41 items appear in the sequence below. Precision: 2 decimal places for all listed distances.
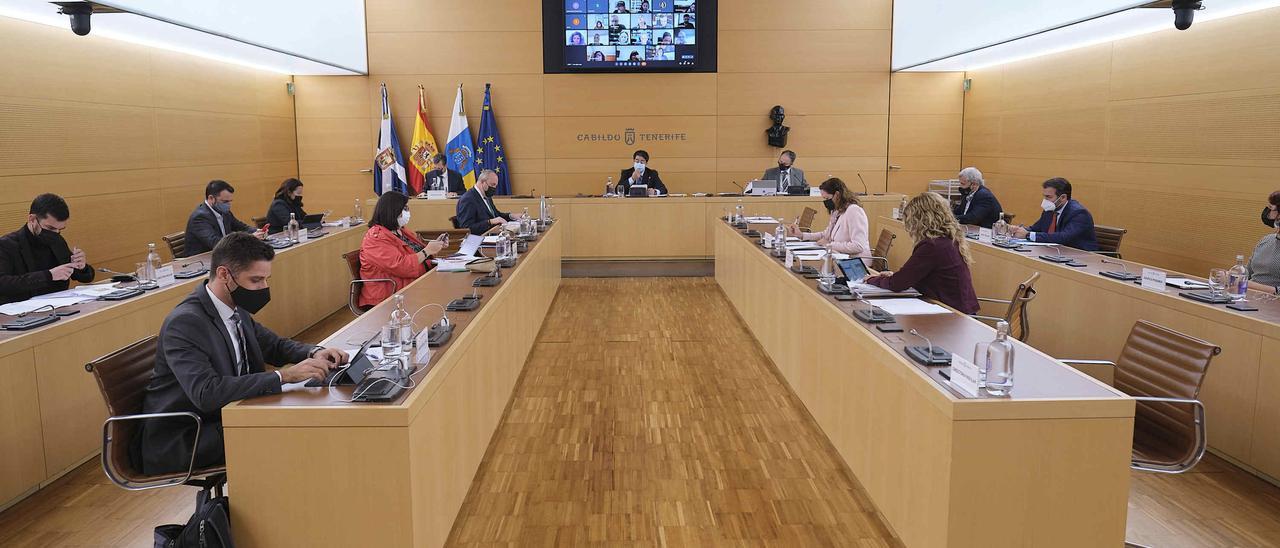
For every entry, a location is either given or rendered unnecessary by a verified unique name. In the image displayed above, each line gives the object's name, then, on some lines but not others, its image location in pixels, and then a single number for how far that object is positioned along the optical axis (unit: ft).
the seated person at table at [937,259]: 15.08
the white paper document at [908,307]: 13.73
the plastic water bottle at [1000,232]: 23.65
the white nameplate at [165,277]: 16.99
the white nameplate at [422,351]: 10.52
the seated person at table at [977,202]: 27.81
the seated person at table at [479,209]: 26.91
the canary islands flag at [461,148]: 37.88
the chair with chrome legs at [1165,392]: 10.29
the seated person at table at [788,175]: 35.12
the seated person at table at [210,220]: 22.04
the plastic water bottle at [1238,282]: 14.30
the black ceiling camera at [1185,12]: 20.40
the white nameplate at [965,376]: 9.05
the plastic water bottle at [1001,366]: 9.17
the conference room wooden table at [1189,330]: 12.92
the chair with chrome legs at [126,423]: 9.69
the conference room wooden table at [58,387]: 12.13
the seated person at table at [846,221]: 22.26
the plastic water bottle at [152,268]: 16.61
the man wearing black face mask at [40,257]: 16.34
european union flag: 37.70
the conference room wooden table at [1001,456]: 8.87
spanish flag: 37.91
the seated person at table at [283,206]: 26.91
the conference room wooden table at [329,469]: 8.85
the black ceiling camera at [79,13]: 19.65
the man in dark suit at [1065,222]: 22.54
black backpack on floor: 8.38
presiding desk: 33.55
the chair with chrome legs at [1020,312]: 15.38
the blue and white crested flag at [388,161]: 37.88
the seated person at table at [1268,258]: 16.33
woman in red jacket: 19.22
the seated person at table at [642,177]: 35.60
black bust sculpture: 38.09
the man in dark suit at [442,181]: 36.14
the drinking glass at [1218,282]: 14.67
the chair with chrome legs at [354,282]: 19.88
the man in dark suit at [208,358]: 9.47
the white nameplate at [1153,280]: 15.78
